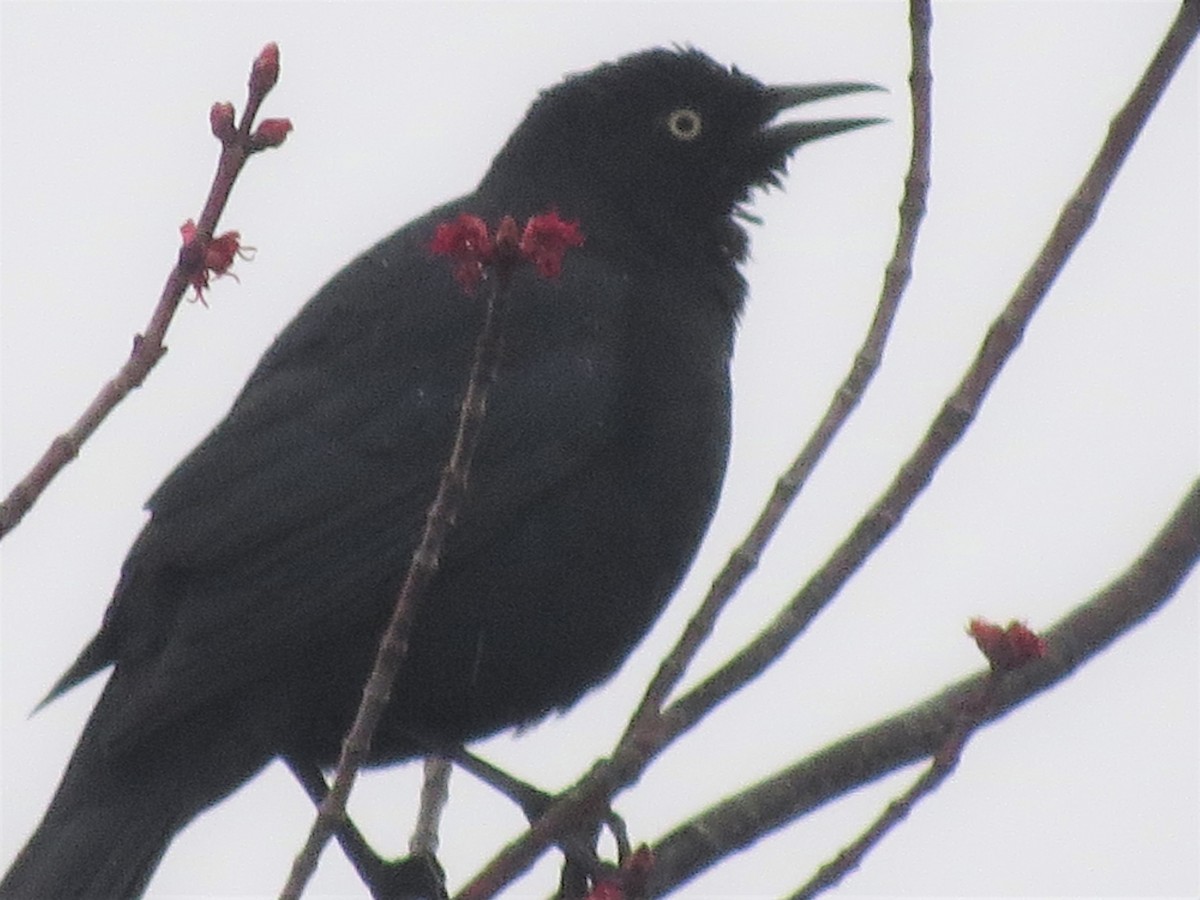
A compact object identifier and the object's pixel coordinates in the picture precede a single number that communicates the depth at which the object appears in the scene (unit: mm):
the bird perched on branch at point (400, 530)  9047
